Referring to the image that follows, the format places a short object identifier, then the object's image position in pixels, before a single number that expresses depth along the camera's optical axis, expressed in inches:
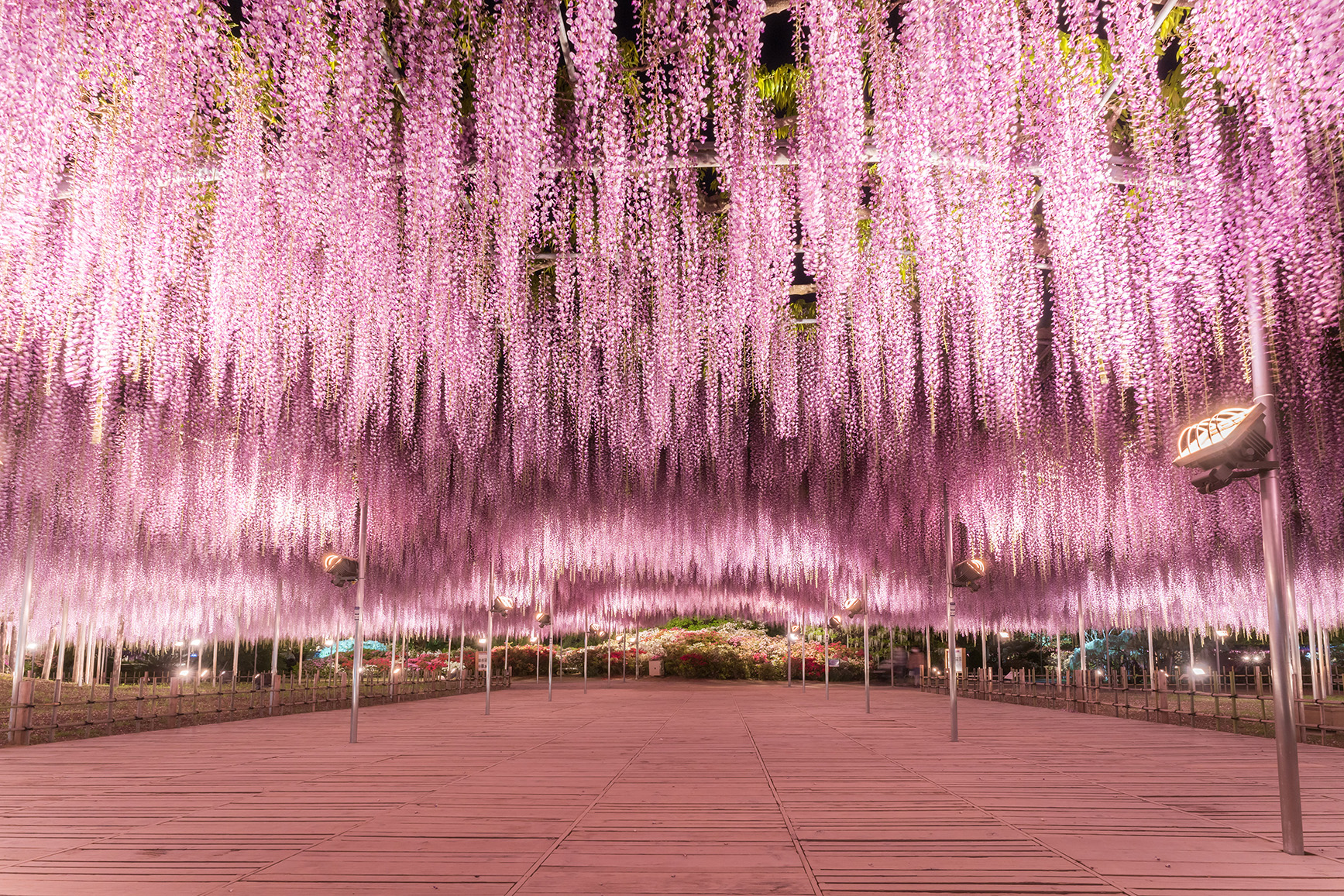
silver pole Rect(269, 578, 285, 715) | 505.0
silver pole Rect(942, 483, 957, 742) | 343.3
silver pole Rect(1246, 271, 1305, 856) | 145.1
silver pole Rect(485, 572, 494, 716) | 518.0
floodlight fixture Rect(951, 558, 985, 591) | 351.6
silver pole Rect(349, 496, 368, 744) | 332.2
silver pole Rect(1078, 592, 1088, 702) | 557.0
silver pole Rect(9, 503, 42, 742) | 329.7
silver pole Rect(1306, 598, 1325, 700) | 564.8
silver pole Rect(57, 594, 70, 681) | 691.0
